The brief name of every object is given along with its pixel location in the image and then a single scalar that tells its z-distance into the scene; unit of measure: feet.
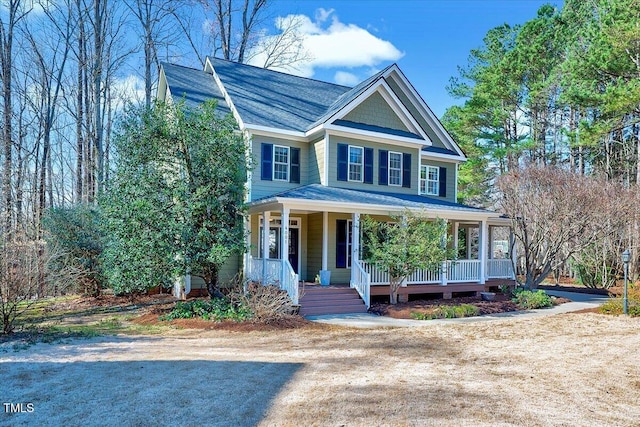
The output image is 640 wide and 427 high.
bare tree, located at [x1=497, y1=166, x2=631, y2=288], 50.08
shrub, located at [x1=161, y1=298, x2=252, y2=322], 36.06
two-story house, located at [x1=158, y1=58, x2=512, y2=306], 45.68
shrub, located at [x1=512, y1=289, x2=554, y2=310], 47.70
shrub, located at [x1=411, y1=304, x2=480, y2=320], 40.16
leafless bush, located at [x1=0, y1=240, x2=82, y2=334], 30.12
